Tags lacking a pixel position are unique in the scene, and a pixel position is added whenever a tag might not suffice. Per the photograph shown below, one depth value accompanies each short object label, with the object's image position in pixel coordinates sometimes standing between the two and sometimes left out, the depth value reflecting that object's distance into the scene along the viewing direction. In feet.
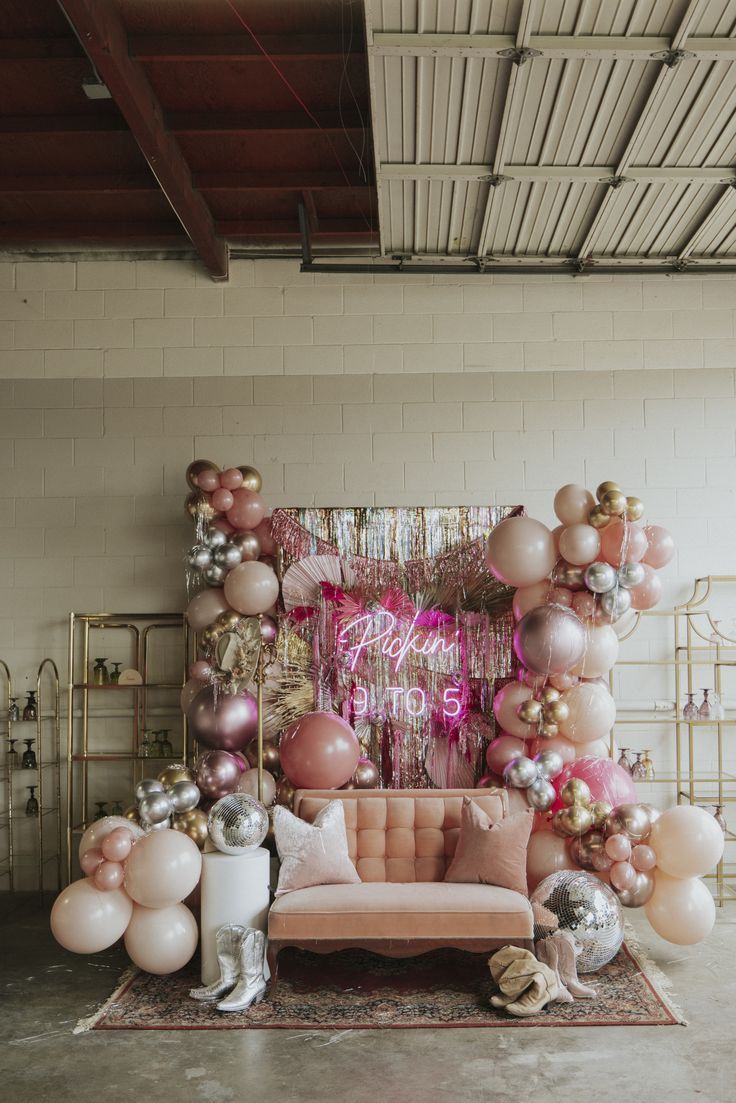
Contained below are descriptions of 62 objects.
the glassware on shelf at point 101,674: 19.88
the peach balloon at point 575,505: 17.13
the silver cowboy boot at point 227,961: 13.94
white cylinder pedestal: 14.35
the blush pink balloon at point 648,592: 17.10
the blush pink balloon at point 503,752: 17.31
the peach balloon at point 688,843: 14.55
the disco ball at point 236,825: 14.61
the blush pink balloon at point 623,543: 16.62
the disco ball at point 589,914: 14.11
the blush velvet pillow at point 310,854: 14.88
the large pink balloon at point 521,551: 16.83
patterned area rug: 13.01
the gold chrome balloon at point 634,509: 16.97
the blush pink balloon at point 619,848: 14.89
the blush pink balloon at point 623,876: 14.78
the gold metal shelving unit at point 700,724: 19.61
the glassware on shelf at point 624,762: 19.40
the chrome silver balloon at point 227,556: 18.26
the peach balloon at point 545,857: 15.67
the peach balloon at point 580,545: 16.75
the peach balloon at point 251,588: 17.84
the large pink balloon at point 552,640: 16.28
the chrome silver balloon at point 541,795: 16.19
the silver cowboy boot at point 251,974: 13.61
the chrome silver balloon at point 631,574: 16.71
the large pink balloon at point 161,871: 13.89
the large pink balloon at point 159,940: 14.12
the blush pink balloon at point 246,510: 18.61
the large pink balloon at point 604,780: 16.25
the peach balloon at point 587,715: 16.71
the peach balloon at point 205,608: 18.33
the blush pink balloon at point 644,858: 14.85
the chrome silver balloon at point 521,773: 16.22
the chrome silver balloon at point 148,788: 15.24
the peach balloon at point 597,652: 16.94
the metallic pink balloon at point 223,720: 17.35
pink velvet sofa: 13.82
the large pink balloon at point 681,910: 14.67
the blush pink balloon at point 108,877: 13.97
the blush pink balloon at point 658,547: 17.29
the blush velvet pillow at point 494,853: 14.78
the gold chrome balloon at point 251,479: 18.81
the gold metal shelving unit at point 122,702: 20.04
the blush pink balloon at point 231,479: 18.61
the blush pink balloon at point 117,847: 14.08
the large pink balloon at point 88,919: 13.76
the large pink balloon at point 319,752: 16.63
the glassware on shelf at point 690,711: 19.11
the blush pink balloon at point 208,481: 18.44
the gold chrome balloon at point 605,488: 16.95
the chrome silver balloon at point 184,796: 15.44
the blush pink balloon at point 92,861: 14.20
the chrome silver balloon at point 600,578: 16.66
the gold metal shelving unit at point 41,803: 20.01
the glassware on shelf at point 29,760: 19.83
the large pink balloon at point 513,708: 17.22
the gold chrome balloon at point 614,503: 16.81
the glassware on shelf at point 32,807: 19.74
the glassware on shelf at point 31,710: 19.81
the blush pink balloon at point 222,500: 18.57
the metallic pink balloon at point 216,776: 16.69
